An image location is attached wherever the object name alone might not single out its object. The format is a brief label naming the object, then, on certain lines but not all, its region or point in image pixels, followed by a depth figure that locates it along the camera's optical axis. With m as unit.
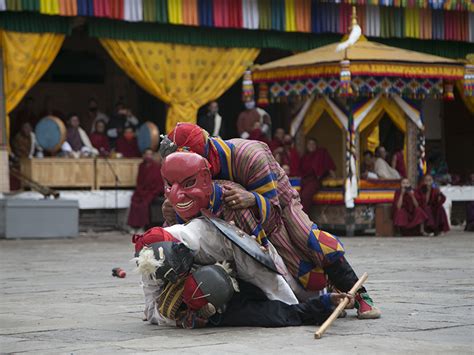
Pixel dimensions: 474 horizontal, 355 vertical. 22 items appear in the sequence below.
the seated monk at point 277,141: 18.00
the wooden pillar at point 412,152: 16.62
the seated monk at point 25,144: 17.28
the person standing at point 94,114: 19.61
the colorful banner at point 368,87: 15.83
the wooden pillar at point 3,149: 16.50
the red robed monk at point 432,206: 16.33
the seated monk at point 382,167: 16.55
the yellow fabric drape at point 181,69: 17.70
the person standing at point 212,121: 19.16
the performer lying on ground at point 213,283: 5.48
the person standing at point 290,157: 16.77
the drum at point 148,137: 18.00
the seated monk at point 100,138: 18.53
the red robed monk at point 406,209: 16.02
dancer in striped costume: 5.84
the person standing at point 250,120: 19.16
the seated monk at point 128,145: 18.64
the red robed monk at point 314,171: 16.45
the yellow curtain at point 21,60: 16.53
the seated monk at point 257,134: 18.53
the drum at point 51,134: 17.00
